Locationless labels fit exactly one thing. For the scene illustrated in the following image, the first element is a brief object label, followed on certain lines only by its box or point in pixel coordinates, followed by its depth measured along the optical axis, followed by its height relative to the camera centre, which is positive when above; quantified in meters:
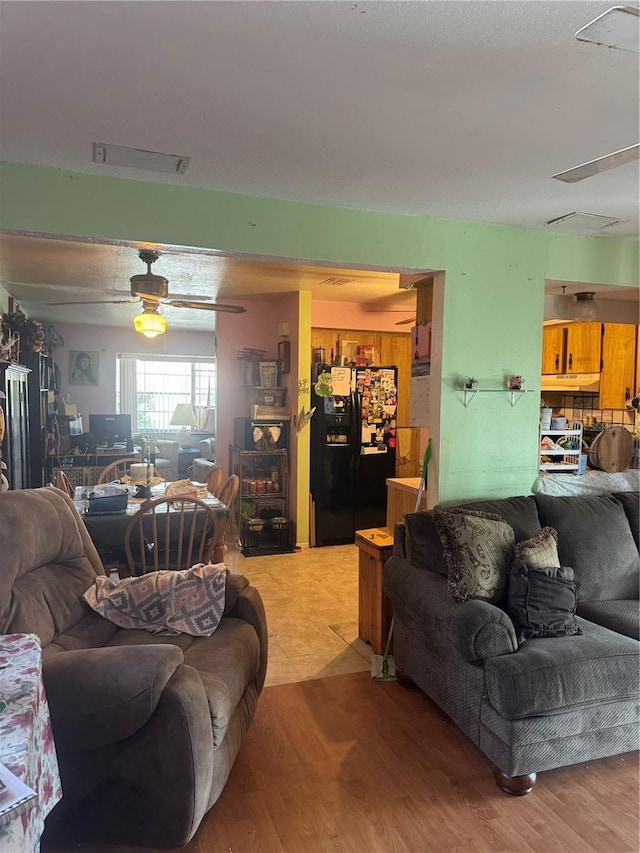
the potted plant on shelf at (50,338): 6.86 +0.76
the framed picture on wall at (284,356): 5.28 +0.42
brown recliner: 1.61 -1.00
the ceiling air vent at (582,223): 2.93 +0.98
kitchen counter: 3.28 -0.46
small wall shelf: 3.10 +0.06
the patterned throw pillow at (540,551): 2.43 -0.65
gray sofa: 2.02 -0.99
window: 8.34 +0.20
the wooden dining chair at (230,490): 3.81 -0.62
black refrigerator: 5.21 -0.43
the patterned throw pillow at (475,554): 2.36 -0.65
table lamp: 5.84 -0.17
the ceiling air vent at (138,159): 2.16 +0.95
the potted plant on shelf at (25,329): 4.96 +0.62
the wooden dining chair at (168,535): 3.10 -0.81
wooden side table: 3.04 -1.05
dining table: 3.28 -0.76
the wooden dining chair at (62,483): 3.82 -0.58
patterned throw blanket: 2.28 -0.83
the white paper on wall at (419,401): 3.22 +0.01
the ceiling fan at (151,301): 3.43 +0.66
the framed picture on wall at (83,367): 7.93 +0.44
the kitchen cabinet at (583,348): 5.17 +0.53
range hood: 5.18 +0.21
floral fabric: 0.98 -0.67
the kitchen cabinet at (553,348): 5.63 +0.57
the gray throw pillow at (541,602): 2.28 -0.82
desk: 5.68 -0.71
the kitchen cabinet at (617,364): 4.98 +0.36
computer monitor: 6.32 -0.35
